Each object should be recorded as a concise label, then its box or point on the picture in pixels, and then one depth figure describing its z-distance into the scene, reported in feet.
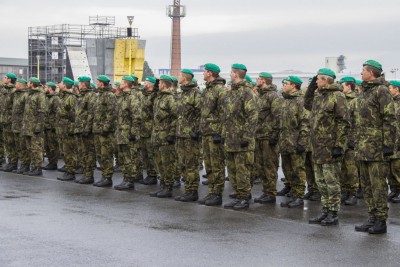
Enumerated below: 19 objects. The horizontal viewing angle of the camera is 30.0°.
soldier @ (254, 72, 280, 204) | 40.55
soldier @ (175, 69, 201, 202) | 40.65
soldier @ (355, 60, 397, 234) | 30.83
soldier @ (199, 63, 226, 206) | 38.78
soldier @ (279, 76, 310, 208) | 39.53
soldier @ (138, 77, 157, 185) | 48.08
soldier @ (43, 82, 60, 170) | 56.70
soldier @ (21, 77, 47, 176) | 51.49
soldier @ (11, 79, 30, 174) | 53.26
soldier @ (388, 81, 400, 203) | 41.93
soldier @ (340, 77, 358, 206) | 40.45
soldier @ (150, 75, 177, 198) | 42.91
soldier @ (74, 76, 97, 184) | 47.76
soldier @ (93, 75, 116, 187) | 46.37
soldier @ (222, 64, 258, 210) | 37.31
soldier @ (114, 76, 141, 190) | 45.55
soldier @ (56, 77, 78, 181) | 49.65
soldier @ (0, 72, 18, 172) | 55.06
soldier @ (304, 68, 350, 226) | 32.99
